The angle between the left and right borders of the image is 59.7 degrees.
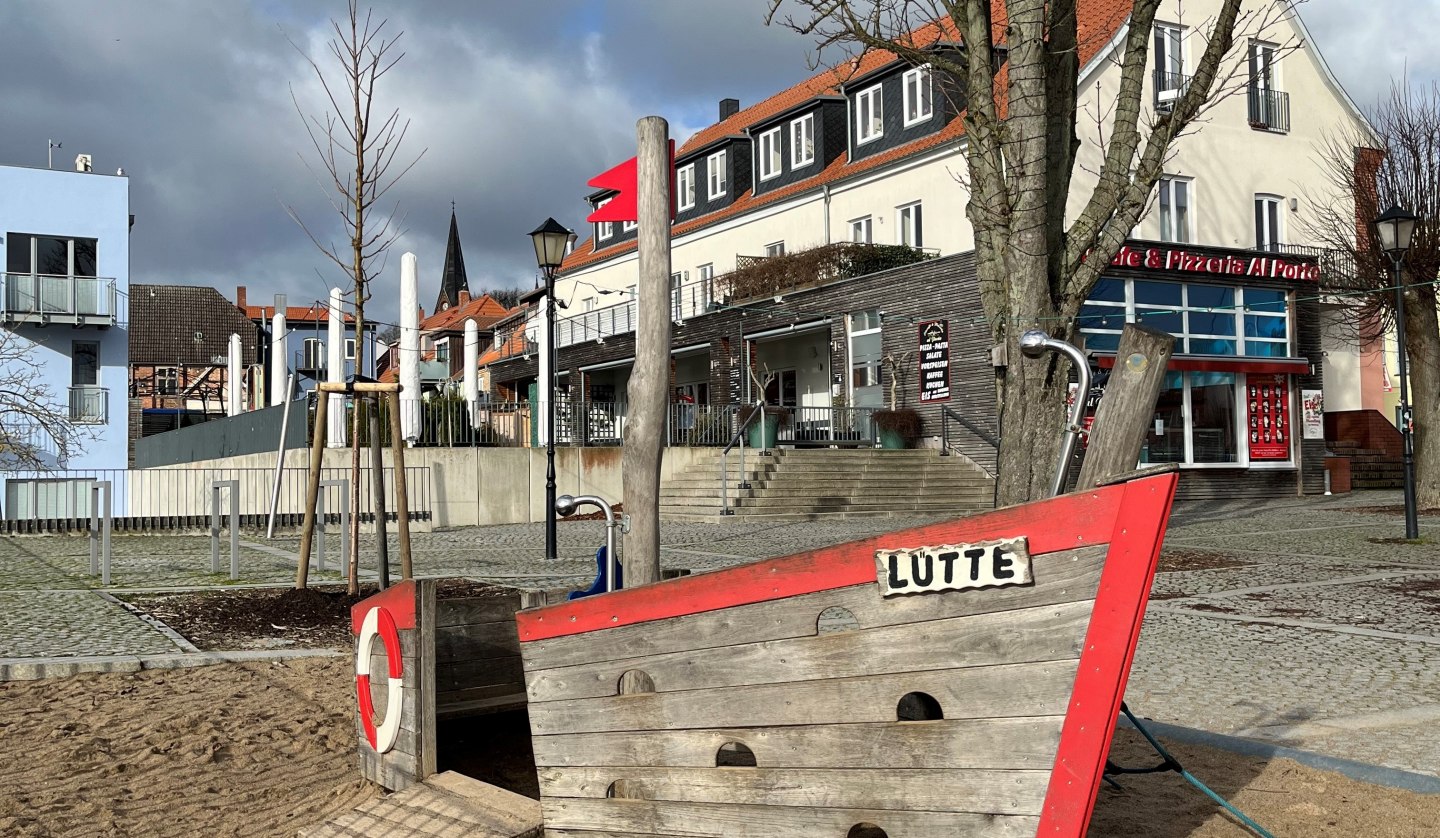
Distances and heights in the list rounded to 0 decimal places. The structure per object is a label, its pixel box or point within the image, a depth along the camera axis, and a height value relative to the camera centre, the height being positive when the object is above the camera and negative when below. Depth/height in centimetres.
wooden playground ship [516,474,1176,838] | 311 -62
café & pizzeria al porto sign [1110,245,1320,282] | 2642 +427
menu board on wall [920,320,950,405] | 2677 +218
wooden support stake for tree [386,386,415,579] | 882 -11
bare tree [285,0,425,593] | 1071 +244
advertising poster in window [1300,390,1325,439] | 2900 +100
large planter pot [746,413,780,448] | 2625 +72
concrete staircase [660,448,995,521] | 2373 -45
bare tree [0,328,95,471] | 3097 +154
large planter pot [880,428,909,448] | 2720 +50
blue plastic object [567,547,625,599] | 511 -47
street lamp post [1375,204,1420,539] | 1636 +282
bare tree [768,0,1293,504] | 1106 +269
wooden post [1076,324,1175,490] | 335 +15
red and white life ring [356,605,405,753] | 498 -84
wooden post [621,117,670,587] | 545 +25
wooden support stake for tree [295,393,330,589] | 997 -12
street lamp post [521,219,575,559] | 1666 +296
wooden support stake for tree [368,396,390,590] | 909 -9
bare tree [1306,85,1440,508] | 2289 +405
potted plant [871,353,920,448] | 2720 +79
